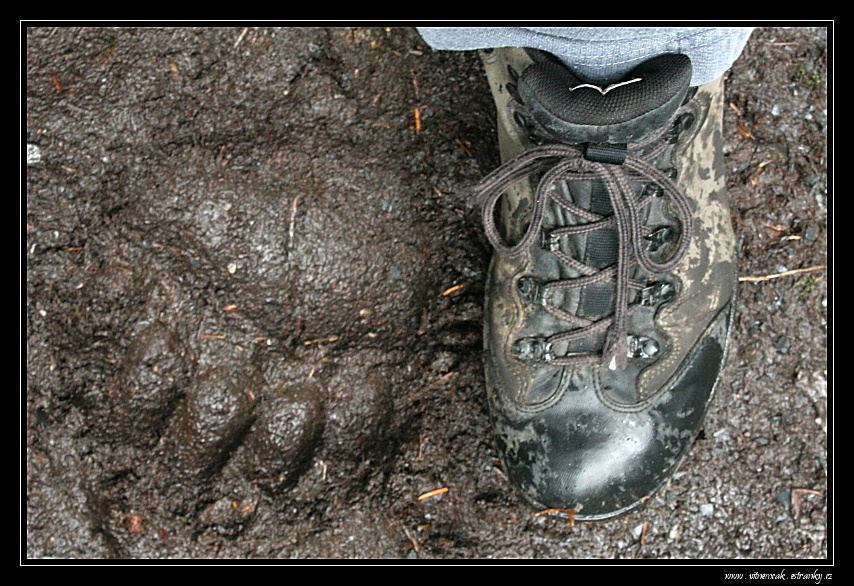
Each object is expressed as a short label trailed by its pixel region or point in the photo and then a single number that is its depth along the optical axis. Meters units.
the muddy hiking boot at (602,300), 0.78
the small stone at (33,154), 0.88
